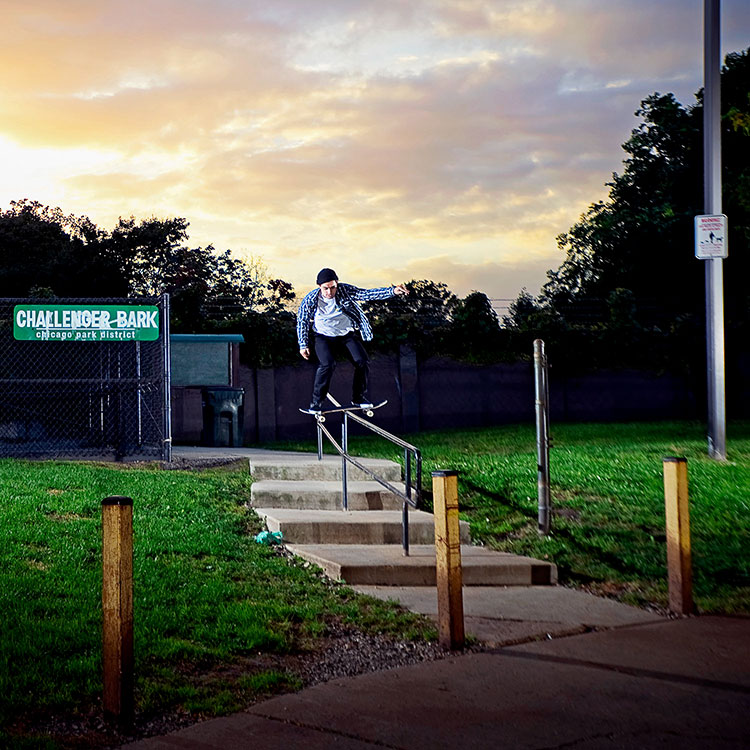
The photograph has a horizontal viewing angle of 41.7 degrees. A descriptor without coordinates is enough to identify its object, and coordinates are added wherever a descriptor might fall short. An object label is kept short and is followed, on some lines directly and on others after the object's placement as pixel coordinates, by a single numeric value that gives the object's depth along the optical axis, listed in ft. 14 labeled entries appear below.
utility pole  39.73
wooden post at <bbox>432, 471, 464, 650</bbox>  18.51
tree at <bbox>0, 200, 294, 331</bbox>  95.61
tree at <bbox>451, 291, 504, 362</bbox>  73.41
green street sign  42.50
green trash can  51.21
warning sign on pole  39.63
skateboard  37.08
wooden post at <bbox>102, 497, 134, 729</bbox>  14.16
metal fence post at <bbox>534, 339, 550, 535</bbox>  28.94
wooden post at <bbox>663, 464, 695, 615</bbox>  21.56
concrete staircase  24.49
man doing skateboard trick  39.42
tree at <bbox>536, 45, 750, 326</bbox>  78.79
